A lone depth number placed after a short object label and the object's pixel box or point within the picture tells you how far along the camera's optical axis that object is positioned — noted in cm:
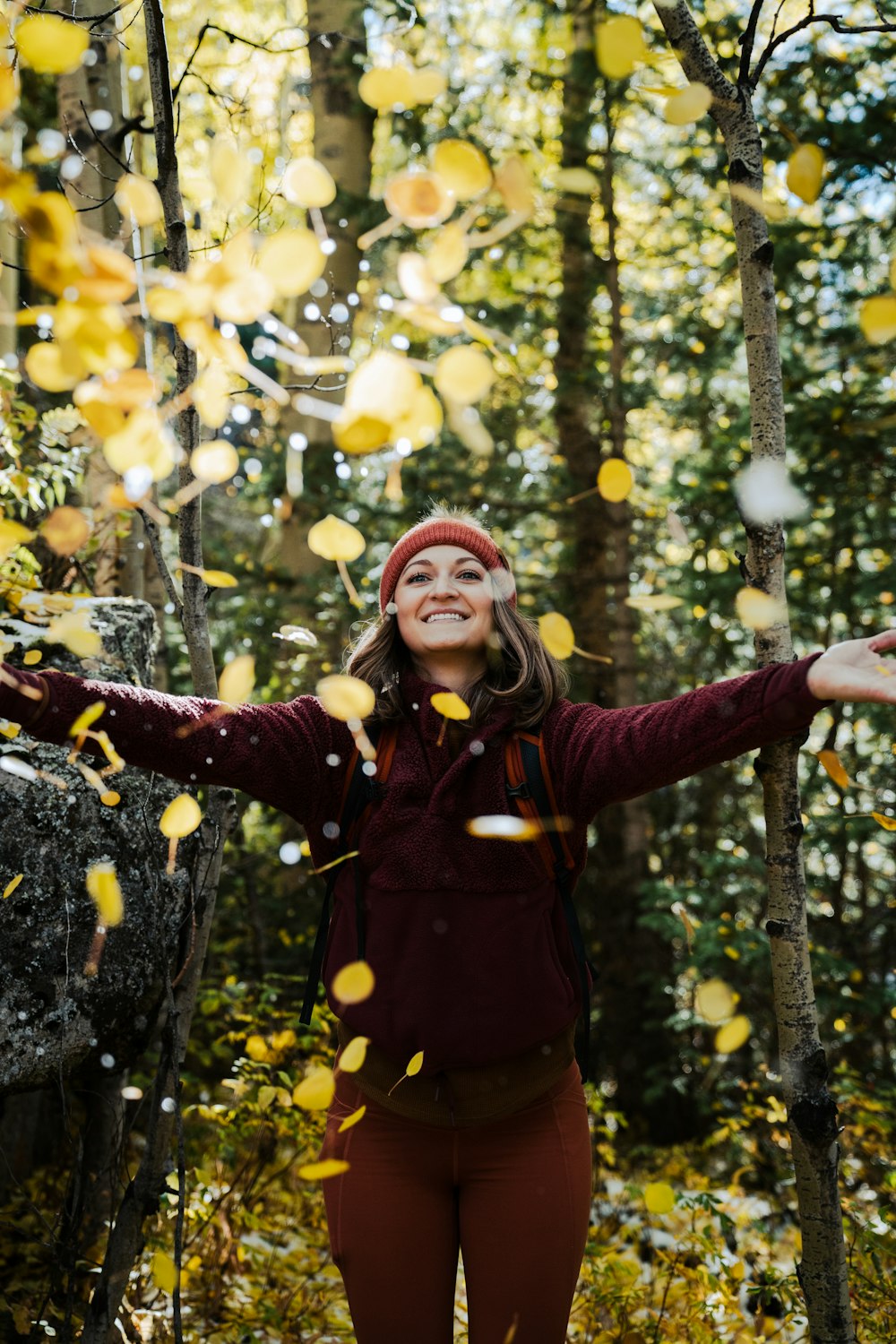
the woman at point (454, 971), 168
